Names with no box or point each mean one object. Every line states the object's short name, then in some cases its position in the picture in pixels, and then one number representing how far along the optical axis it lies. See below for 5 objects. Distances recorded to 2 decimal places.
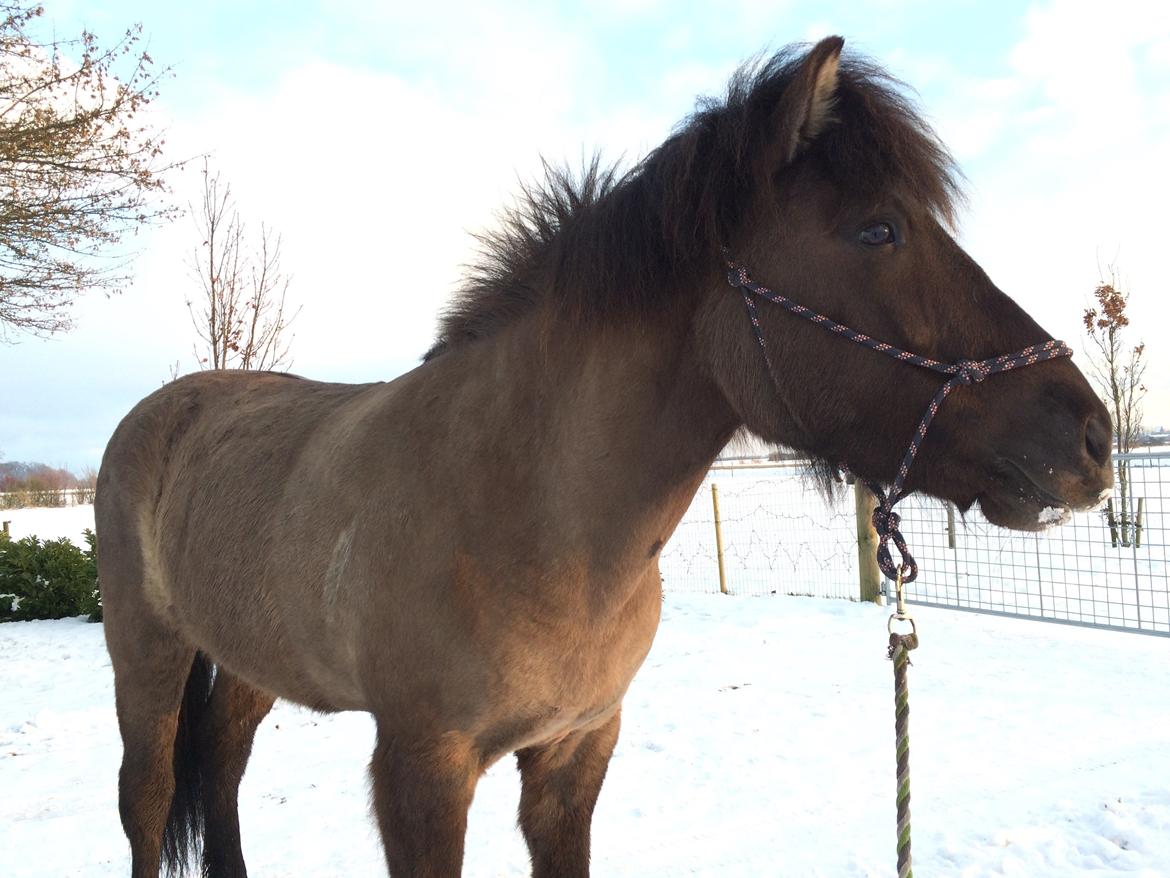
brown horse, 1.55
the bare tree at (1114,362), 10.81
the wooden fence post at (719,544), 10.10
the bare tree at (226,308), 9.38
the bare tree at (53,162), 7.10
